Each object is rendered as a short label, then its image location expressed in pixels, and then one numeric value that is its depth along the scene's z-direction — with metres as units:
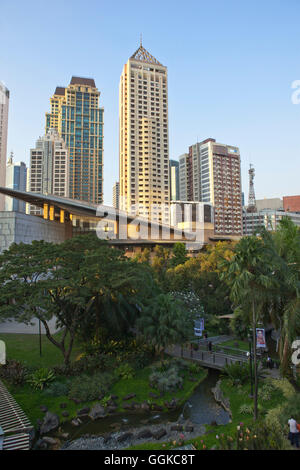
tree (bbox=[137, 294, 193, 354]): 24.61
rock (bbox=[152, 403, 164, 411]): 19.50
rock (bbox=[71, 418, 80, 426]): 17.59
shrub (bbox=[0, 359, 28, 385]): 21.27
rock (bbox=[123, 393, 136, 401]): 20.18
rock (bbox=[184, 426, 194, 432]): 16.52
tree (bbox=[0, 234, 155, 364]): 21.16
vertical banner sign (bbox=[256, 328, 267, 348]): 21.03
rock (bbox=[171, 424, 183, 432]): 16.58
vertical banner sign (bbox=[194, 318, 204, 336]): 28.44
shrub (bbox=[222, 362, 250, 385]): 21.66
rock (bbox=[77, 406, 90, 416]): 18.58
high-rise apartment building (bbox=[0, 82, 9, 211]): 159.88
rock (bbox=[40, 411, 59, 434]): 16.89
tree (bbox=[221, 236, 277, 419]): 16.48
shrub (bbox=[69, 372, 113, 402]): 20.08
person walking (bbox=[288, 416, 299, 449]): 12.49
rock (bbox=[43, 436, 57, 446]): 15.59
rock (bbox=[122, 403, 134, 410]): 19.38
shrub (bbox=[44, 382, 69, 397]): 20.20
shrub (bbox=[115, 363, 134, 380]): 22.77
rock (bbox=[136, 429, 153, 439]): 16.00
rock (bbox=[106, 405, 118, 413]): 18.96
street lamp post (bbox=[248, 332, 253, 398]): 19.58
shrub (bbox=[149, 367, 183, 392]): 21.39
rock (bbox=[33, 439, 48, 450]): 15.23
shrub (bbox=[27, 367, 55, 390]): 21.00
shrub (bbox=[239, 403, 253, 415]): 17.75
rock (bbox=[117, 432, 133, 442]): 15.83
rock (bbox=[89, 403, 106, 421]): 18.31
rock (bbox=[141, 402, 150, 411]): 19.48
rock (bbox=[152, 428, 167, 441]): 15.90
